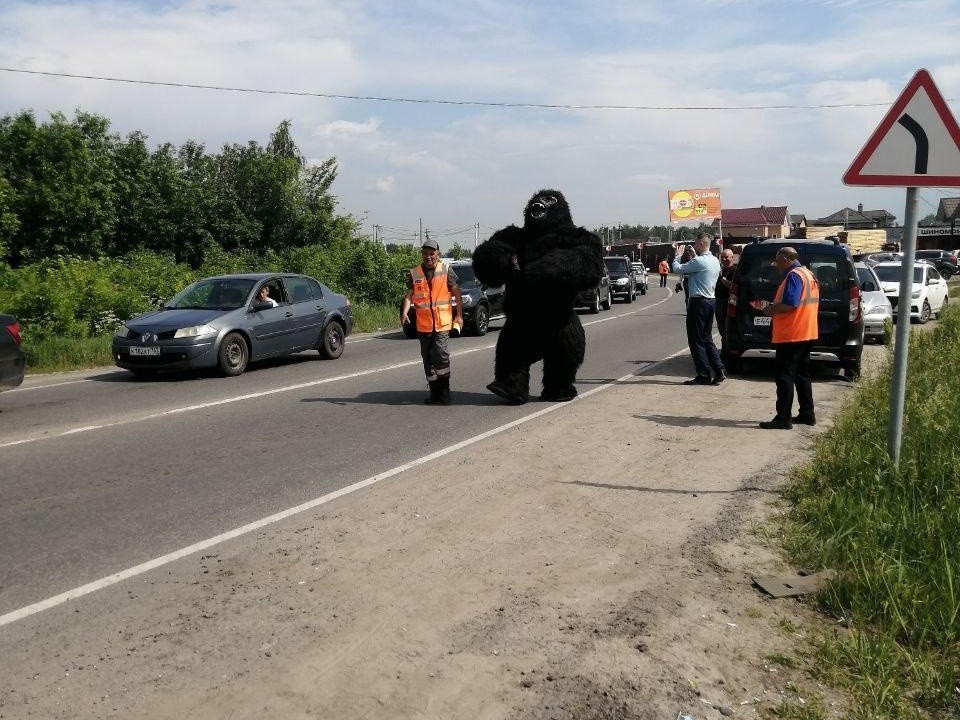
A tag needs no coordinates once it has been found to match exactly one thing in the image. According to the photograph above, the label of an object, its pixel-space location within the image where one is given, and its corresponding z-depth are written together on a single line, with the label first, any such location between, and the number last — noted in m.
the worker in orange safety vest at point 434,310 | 10.48
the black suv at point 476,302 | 21.23
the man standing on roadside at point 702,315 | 12.19
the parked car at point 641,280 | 45.09
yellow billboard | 69.00
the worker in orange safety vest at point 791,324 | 8.89
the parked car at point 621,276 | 37.06
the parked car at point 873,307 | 17.95
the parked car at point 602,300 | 29.77
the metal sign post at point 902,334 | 5.73
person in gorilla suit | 9.95
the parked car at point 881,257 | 35.21
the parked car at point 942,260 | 47.29
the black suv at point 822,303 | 12.47
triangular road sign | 5.79
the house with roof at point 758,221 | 106.62
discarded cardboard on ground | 4.67
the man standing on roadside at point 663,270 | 50.00
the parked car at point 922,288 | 22.67
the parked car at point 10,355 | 10.22
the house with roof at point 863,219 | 112.56
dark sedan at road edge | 13.35
